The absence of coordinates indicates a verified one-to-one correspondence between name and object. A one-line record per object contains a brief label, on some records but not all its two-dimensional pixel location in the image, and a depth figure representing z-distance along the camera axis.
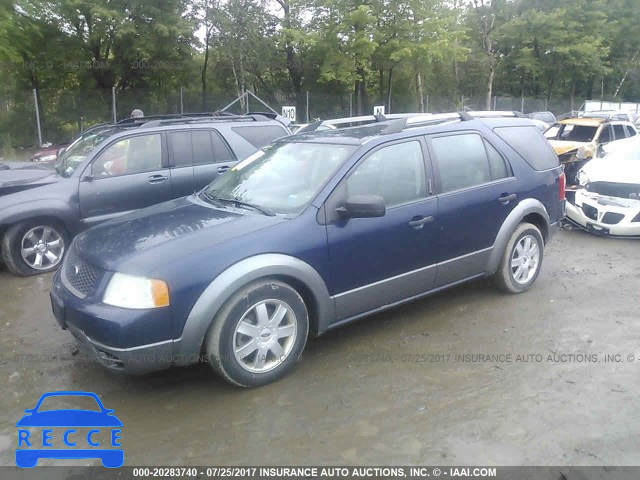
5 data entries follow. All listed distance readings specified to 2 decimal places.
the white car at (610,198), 7.46
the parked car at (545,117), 27.14
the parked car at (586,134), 11.47
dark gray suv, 6.22
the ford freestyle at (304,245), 3.41
